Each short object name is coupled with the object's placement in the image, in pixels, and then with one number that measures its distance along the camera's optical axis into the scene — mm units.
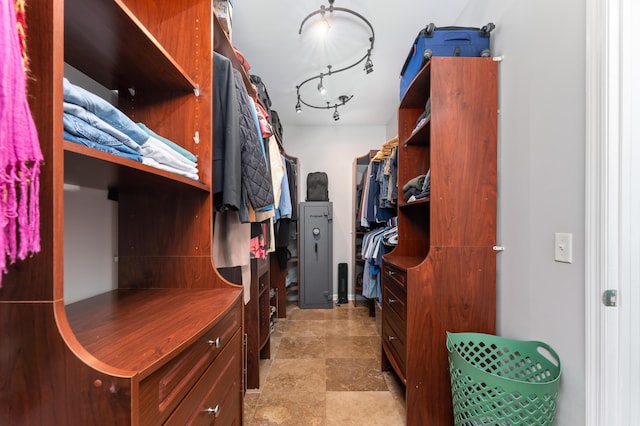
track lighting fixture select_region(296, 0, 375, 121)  1592
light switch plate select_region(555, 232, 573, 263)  927
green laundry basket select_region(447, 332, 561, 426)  921
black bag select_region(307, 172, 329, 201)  3381
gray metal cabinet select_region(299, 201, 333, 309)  3182
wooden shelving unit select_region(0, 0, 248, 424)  397
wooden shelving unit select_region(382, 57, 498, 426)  1267
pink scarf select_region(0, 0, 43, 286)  341
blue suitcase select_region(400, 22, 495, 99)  1349
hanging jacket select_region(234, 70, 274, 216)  1110
